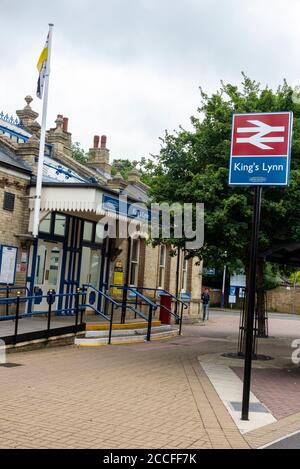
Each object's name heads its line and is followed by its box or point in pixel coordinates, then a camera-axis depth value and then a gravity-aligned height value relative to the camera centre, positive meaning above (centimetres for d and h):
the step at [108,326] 1510 -142
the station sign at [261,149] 812 +195
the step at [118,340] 1413 -174
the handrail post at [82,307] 1444 -87
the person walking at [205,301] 2763 -98
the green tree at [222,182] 1291 +236
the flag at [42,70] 1670 +587
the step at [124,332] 1486 -159
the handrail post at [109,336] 1478 -160
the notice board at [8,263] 1570 +12
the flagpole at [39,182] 1567 +241
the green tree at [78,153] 5438 +1192
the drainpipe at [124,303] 1608 -77
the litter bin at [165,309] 2077 -113
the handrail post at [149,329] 1622 -149
